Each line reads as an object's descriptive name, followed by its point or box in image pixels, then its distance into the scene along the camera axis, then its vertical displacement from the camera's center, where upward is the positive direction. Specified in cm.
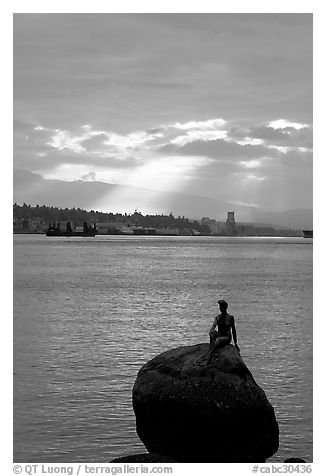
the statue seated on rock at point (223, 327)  1466 -202
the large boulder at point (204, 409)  1387 -352
